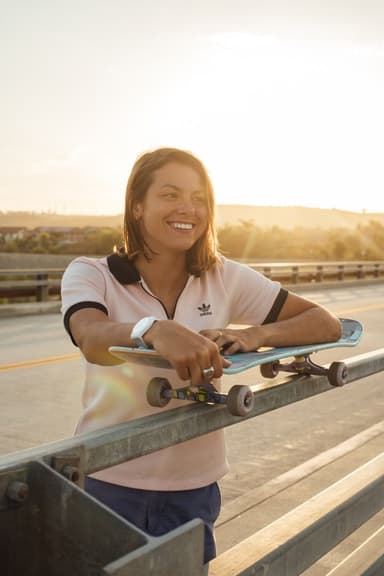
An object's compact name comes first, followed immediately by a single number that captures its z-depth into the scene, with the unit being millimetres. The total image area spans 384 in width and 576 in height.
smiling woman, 2428
